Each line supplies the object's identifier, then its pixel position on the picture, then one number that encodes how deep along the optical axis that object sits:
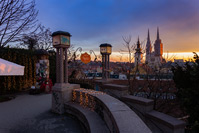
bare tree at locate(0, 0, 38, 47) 7.65
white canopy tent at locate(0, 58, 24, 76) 3.67
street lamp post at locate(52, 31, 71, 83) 4.74
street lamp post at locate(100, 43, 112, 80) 6.28
